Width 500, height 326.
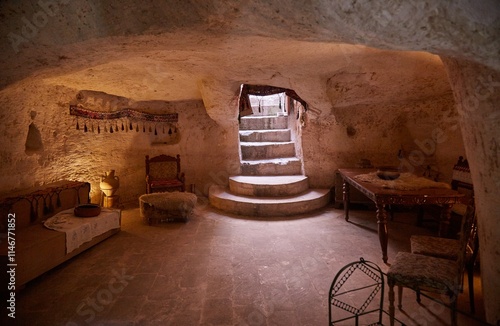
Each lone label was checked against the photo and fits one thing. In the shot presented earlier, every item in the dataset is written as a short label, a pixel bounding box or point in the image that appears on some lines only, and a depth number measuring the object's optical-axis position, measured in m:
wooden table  3.55
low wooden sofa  3.17
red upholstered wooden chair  6.20
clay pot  5.88
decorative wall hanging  5.90
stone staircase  5.80
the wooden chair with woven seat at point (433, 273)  2.33
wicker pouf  5.31
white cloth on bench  3.83
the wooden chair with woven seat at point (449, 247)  2.80
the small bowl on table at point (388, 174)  4.41
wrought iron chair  2.72
